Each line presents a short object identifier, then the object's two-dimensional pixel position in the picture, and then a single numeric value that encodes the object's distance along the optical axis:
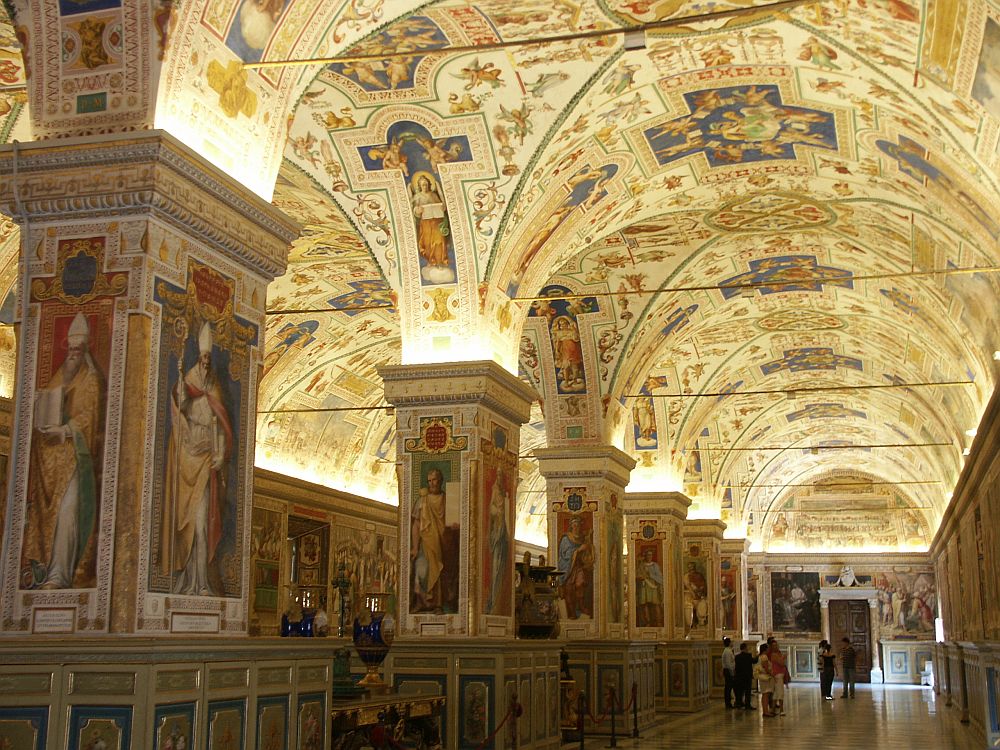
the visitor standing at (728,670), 27.48
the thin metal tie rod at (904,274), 14.31
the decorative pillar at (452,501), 14.33
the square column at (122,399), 7.86
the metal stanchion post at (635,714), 17.88
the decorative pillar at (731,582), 37.25
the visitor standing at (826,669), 31.26
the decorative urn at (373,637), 12.45
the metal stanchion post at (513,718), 13.61
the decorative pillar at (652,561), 26.05
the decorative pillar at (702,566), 31.14
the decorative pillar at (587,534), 20.70
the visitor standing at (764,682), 24.36
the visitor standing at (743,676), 27.20
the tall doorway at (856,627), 44.50
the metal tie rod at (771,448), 33.14
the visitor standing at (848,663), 32.91
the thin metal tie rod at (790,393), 22.51
